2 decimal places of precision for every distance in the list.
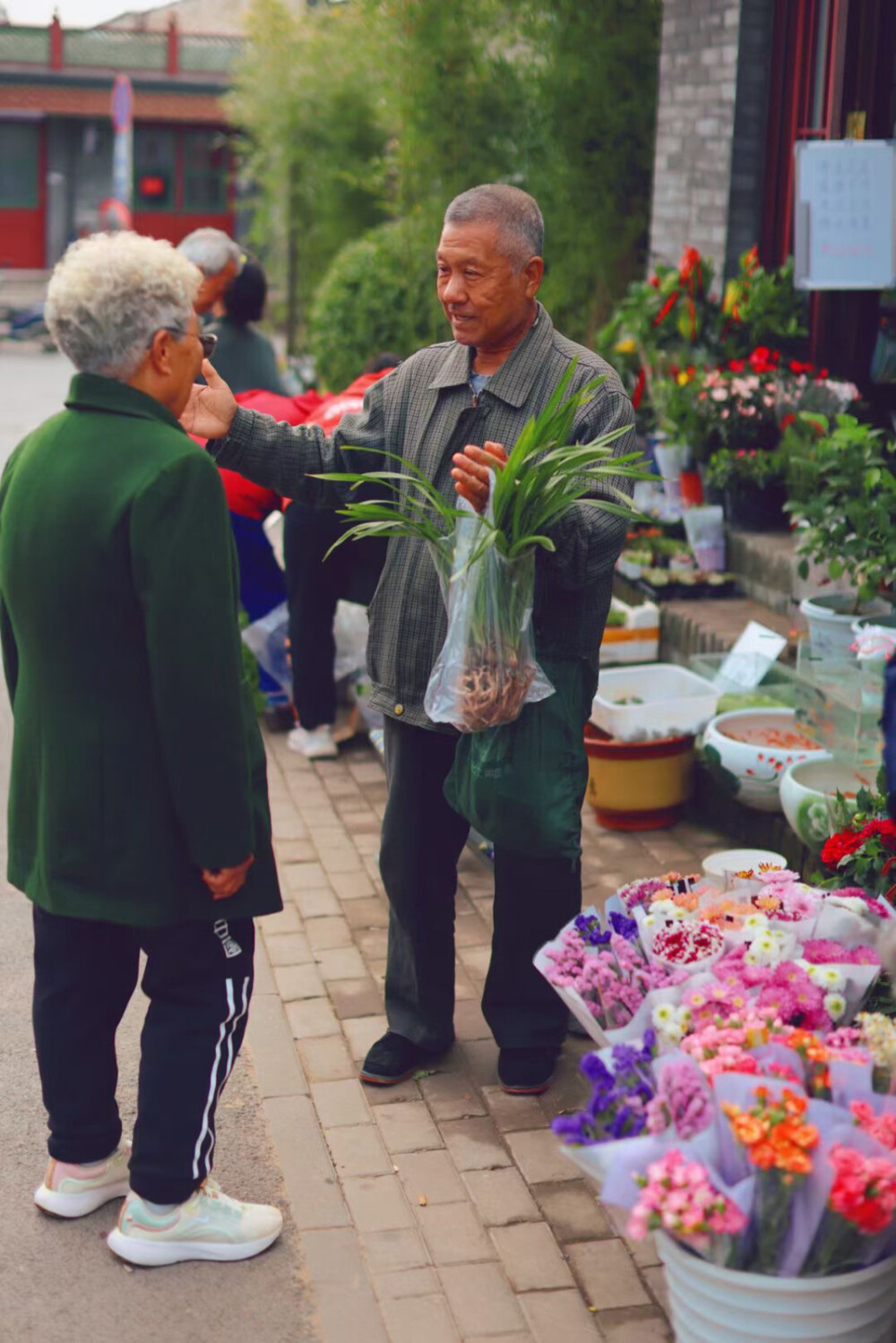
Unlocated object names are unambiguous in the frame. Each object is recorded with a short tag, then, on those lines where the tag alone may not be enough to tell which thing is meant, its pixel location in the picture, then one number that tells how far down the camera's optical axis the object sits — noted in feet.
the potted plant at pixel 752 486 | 22.02
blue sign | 51.31
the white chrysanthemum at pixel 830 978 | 9.47
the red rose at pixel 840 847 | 12.05
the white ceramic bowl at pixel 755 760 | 16.42
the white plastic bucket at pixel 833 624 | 16.53
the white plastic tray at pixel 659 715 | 17.84
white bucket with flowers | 8.02
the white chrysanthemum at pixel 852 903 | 10.46
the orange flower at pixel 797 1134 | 7.83
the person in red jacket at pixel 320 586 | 18.17
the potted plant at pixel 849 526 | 15.72
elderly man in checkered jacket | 11.51
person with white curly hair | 9.02
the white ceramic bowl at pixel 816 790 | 14.78
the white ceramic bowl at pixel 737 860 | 14.56
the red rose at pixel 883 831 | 11.89
